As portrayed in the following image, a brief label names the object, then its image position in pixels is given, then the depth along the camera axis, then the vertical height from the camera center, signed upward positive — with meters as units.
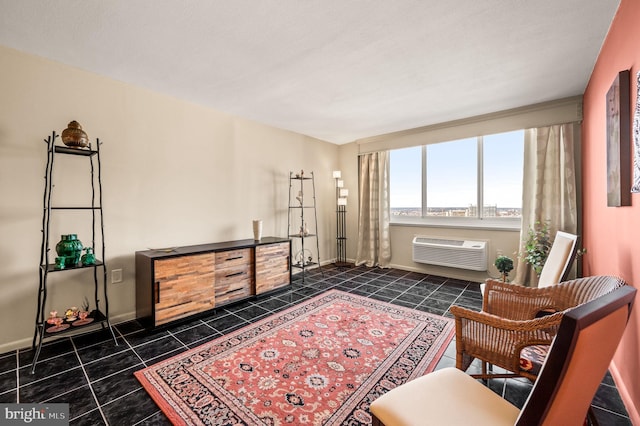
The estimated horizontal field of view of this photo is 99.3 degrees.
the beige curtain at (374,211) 5.12 -0.03
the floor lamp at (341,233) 5.69 -0.48
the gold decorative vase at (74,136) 2.30 +0.66
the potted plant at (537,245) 3.26 -0.46
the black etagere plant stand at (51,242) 2.21 -0.32
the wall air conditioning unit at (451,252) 4.05 -0.68
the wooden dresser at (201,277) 2.68 -0.74
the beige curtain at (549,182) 3.36 +0.34
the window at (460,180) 3.98 +0.47
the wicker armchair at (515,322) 1.38 -0.65
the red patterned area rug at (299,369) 1.60 -1.17
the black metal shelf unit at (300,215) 4.73 -0.08
